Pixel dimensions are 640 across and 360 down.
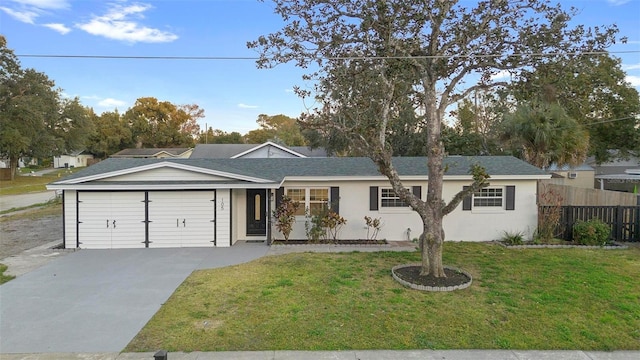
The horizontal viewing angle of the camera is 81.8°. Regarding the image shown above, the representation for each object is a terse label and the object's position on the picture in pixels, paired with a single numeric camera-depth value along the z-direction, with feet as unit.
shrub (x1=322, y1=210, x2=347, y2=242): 39.56
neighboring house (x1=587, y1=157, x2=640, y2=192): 66.12
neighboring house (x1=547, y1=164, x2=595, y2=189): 80.79
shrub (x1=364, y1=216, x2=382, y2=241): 40.75
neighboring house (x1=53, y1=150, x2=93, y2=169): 207.50
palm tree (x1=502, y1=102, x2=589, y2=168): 56.49
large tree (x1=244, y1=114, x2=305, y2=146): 193.06
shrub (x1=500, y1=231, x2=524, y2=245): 39.70
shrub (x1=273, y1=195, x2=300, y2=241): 39.32
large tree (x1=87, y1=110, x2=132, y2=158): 195.11
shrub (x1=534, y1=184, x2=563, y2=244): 39.88
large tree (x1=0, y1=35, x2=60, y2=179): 114.42
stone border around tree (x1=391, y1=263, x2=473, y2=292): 24.61
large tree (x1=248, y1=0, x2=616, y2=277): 26.35
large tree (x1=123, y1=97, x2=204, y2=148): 204.33
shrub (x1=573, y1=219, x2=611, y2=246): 38.06
